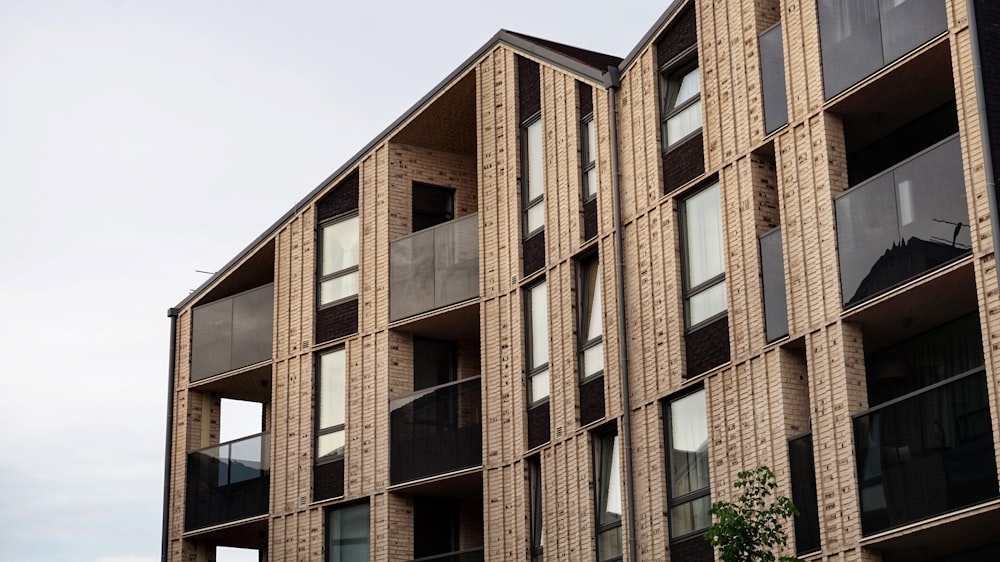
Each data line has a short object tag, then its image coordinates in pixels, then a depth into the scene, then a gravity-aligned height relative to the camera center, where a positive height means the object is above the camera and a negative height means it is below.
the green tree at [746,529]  20.11 +2.62
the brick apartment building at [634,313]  22.48 +7.21
